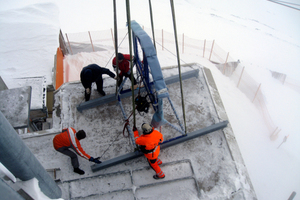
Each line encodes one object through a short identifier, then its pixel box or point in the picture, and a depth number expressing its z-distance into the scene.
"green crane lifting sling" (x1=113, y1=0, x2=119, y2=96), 3.63
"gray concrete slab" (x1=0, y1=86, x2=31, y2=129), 4.49
